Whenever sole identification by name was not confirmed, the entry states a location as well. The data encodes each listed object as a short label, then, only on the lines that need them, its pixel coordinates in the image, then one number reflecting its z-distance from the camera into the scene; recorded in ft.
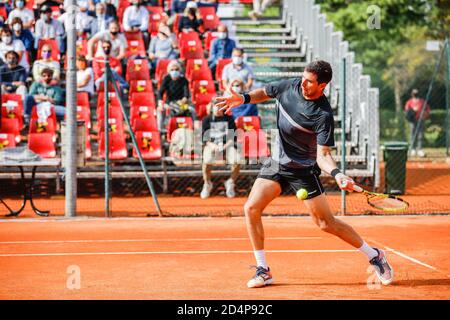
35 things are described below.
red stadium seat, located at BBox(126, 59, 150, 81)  68.33
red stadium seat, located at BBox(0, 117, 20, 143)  62.85
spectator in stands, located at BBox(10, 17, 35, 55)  70.03
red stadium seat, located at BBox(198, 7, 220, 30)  81.41
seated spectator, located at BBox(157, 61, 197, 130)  64.80
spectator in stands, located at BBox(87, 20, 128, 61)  69.41
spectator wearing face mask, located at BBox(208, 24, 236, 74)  71.77
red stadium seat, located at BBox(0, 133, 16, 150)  62.48
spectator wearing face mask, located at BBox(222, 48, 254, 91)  66.74
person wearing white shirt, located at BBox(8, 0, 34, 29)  72.59
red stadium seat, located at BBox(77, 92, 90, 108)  64.28
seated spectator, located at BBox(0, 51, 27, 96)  64.80
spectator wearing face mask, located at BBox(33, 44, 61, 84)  64.34
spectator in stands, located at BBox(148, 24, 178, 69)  71.31
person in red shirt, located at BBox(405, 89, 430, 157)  92.07
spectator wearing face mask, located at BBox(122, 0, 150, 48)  74.74
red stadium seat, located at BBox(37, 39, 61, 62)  69.75
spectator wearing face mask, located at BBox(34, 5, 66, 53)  71.97
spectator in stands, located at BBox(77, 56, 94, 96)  66.05
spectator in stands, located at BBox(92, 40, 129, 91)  66.92
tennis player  29.68
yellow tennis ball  28.09
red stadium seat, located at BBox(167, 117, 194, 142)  63.46
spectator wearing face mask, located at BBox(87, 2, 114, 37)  72.64
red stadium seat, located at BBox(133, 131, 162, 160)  62.85
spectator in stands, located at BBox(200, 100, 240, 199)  61.26
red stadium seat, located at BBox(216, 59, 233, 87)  70.28
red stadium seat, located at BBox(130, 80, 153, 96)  66.39
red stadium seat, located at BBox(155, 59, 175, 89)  69.26
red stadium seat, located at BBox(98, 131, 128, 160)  61.87
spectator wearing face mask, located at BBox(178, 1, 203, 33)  76.23
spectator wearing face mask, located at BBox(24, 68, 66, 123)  63.31
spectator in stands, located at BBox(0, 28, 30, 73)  68.13
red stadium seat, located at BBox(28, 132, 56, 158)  61.98
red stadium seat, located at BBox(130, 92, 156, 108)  65.31
